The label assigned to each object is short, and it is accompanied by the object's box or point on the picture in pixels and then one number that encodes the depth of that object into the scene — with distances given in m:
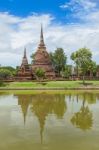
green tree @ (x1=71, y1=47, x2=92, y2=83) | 36.65
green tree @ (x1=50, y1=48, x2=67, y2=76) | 46.17
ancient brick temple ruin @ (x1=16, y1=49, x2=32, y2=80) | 38.84
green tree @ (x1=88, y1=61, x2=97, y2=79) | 37.41
